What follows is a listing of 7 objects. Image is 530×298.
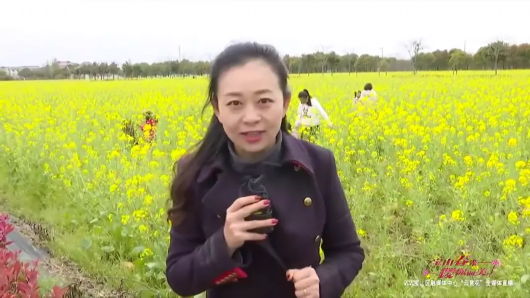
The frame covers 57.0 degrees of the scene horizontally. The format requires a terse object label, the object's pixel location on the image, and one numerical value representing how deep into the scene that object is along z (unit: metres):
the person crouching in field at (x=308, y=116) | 6.96
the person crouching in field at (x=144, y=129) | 6.29
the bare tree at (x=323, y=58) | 48.67
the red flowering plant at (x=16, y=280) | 1.54
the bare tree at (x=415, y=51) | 47.57
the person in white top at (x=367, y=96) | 8.25
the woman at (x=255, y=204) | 1.09
